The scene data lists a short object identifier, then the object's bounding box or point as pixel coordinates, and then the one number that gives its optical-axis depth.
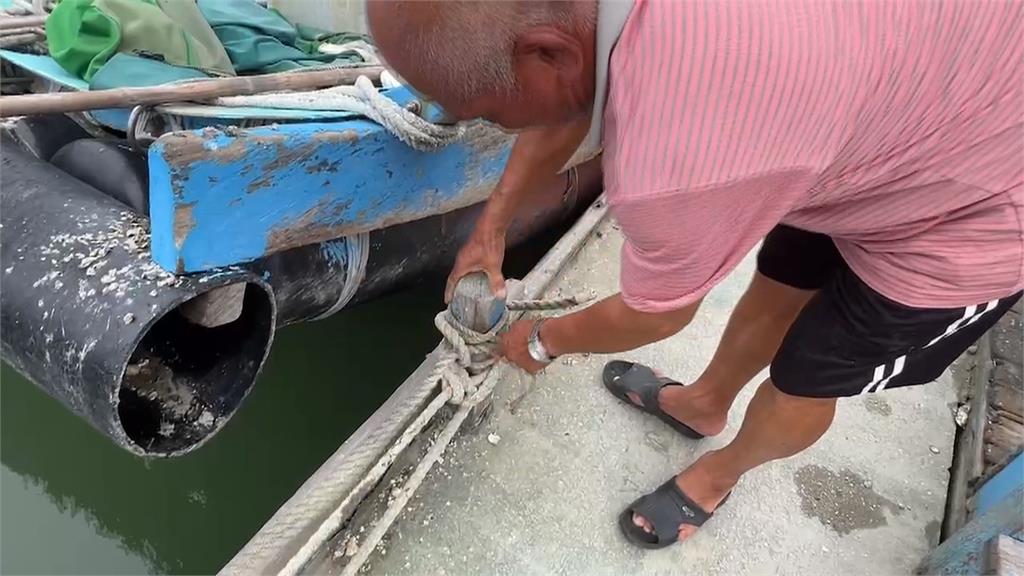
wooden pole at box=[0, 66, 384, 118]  1.50
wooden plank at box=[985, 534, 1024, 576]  1.44
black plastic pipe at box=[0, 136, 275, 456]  1.51
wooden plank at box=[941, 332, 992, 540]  2.09
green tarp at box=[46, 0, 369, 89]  1.86
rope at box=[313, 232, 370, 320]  2.17
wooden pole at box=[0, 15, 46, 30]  2.14
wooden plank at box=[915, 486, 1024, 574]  1.57
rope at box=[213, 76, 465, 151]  1.78
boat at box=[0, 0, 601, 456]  1.51
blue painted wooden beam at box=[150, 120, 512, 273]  1.48
